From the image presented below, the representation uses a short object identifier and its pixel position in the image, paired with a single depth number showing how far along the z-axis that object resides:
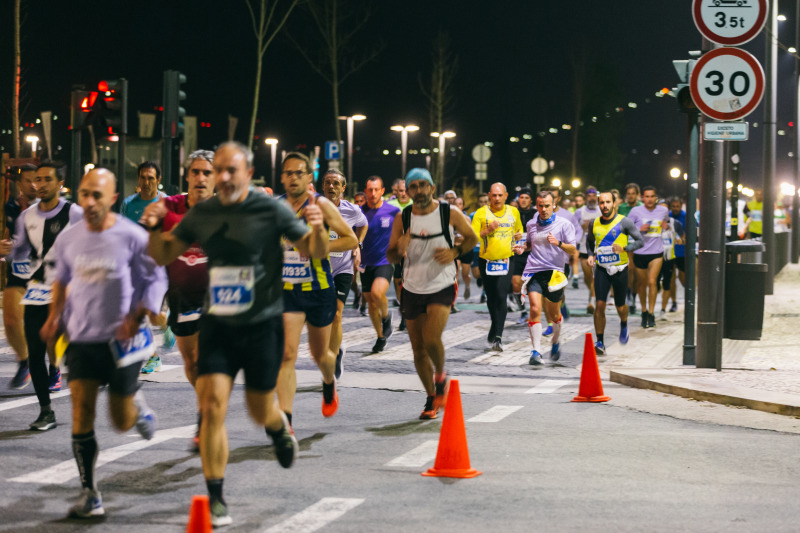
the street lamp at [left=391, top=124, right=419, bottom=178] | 54.87
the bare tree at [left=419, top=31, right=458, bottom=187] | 55.50
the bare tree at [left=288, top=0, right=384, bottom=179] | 40.53
